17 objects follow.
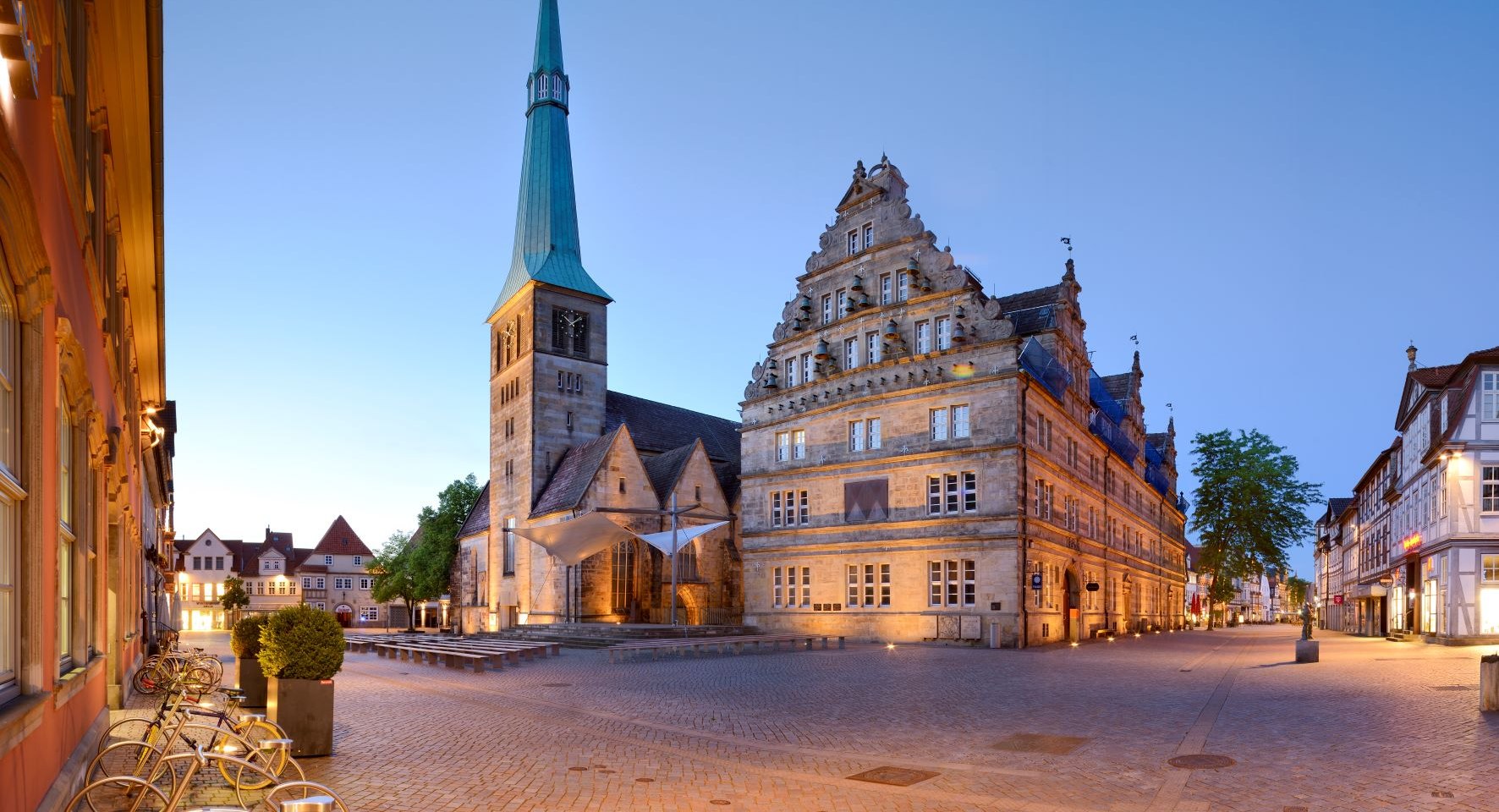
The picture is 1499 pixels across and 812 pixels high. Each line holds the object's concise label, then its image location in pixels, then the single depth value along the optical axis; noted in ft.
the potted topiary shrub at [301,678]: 37.45
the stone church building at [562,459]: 171.42
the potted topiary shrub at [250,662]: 54.75
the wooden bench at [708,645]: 101.09
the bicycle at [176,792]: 16.79
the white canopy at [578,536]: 122.52
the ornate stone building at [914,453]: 120.47
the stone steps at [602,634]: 121.60
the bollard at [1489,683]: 49.80
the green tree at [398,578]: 227.20
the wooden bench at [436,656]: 86.33
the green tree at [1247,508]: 181.06
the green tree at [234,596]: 248.52
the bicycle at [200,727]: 25.86
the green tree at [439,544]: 225.15
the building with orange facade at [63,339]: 15.69
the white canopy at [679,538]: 124.47
